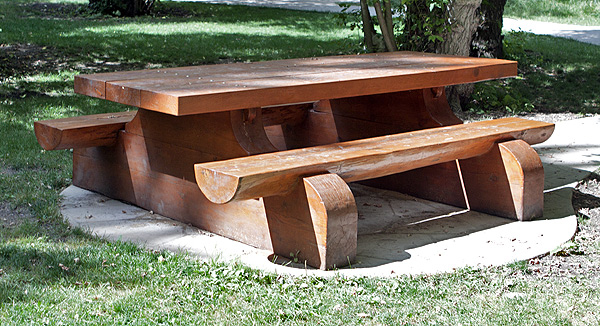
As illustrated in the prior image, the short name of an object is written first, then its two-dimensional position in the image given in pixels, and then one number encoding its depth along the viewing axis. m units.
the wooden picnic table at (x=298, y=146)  3.62
